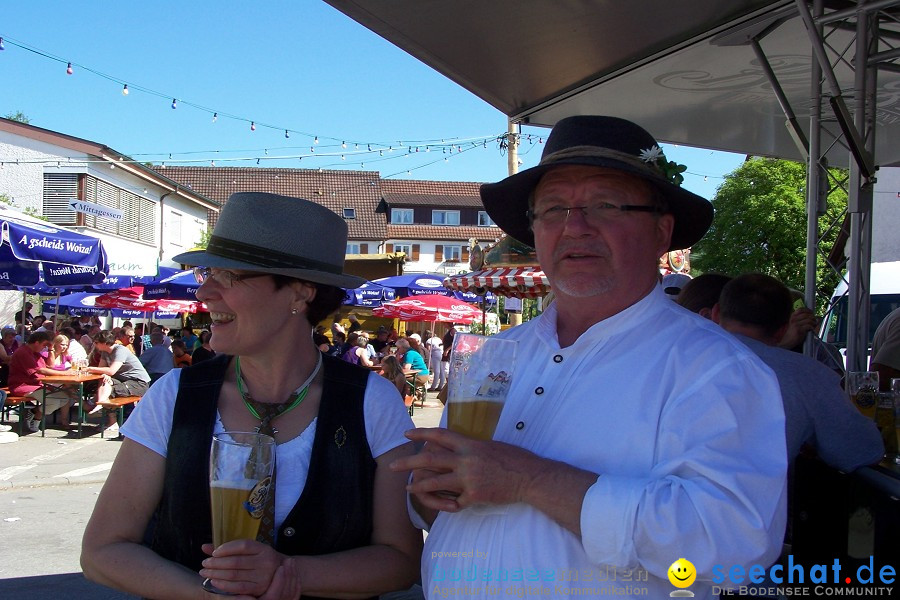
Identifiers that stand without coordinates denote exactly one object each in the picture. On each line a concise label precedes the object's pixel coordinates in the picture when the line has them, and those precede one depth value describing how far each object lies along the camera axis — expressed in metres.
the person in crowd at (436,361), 19.70
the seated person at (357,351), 13.68
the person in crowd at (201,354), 10.89
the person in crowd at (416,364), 15.93
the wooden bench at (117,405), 10.78
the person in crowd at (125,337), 12.99
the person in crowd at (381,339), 19.34
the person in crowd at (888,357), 4.68
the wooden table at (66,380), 10.62
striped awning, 11.09
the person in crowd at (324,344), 12.65
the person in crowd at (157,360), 12.48
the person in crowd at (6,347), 12.37
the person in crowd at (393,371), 12.03
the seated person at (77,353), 12.05
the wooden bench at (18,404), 10.64
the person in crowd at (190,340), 17.73
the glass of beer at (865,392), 3.11
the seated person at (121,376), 11.32
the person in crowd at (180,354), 14.28
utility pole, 15.22
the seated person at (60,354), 11.88
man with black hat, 1.36
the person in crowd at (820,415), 2.67
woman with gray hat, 1.90
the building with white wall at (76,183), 24.95
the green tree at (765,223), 23.81
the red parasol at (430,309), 18.31
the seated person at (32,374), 10.91
